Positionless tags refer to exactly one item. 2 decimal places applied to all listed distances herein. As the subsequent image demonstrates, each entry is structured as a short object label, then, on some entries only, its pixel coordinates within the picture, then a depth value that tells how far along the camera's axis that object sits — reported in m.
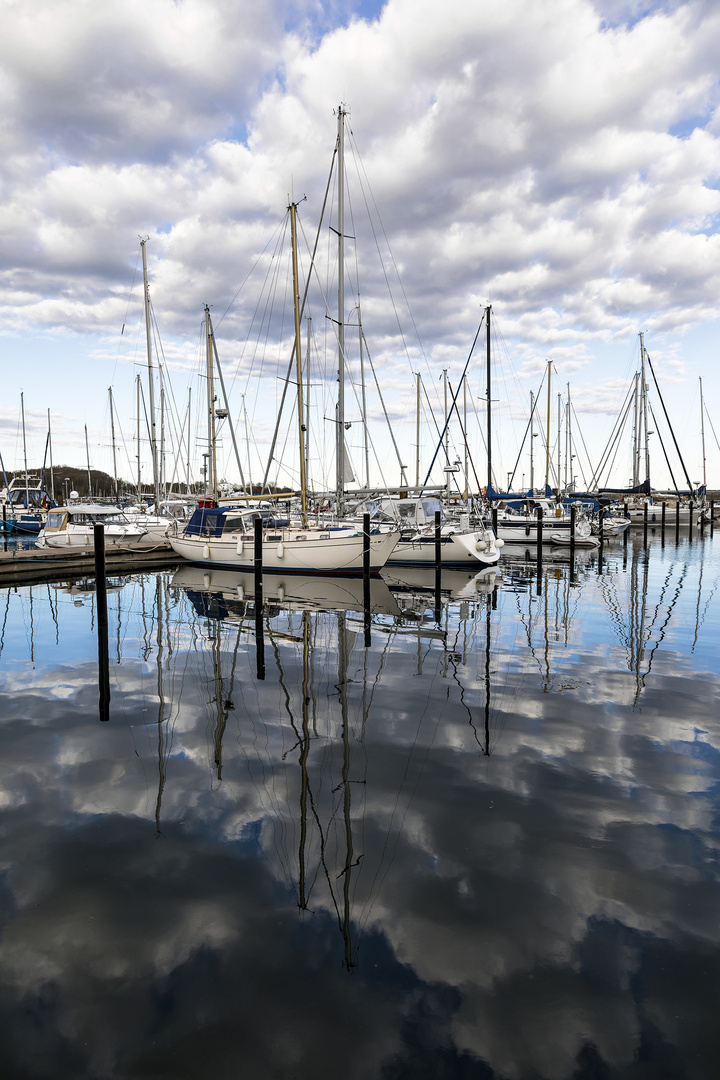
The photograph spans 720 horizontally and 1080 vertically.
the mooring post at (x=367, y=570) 15.12
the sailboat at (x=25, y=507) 54.19
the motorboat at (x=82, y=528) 32.59
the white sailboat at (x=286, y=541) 21.66
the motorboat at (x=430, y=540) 25.56
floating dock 23.36
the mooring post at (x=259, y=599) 11.20
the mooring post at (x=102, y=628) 8.74
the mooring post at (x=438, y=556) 20.16
